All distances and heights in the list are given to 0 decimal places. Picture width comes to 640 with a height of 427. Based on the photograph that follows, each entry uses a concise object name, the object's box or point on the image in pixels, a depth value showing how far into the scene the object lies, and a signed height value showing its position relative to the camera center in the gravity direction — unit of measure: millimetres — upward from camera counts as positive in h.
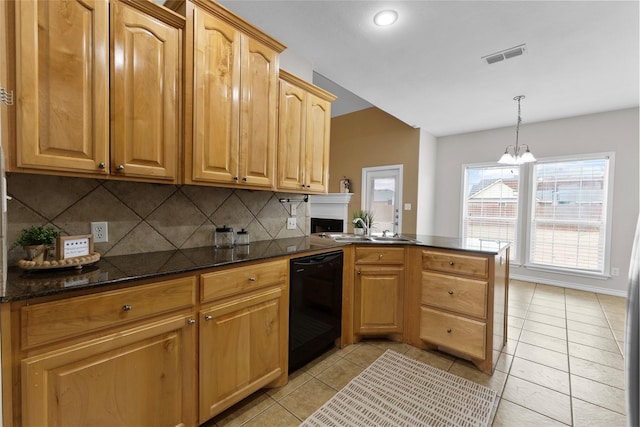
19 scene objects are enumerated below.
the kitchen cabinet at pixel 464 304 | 1994 -747
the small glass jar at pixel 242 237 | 2088 -255
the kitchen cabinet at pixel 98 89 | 1104 +525
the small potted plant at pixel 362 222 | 2791 -165
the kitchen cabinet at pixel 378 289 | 2352 -724
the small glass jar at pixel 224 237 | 1995 -249
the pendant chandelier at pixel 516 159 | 3230 +605
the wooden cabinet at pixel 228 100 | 1566 +667
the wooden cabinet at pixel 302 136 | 2123 +593
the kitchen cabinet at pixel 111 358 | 937 -628
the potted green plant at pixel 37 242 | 1184 -186
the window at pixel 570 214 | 4020 -61
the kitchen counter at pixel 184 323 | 950 -596
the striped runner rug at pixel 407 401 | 1564 -1230
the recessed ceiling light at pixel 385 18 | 2071 +1492
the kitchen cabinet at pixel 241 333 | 1394 -739
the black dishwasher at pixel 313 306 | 1861 -746
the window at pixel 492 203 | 4742 +102
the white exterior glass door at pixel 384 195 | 5250 +240
